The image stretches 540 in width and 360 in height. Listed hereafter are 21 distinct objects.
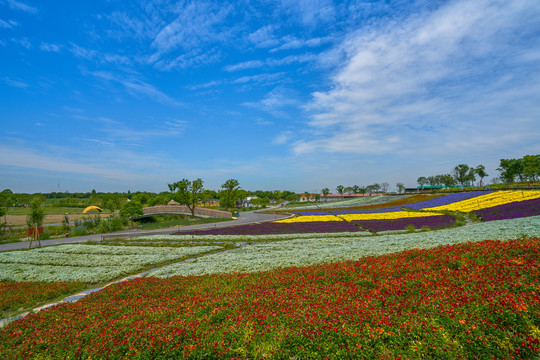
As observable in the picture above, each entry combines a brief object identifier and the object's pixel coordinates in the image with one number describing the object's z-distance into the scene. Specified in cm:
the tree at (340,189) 15627
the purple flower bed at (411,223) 3039
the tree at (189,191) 6366
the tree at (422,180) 17024
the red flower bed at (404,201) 6813
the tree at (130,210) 5381
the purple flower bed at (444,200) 5636
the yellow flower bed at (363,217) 4157
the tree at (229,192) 7975
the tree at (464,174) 11481
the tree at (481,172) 10762
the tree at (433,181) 15712
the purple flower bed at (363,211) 5369
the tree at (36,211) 3419
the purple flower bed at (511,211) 2783
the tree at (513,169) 8738
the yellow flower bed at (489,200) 4179
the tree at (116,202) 7356
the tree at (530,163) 7295
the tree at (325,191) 15215
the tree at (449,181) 12056
